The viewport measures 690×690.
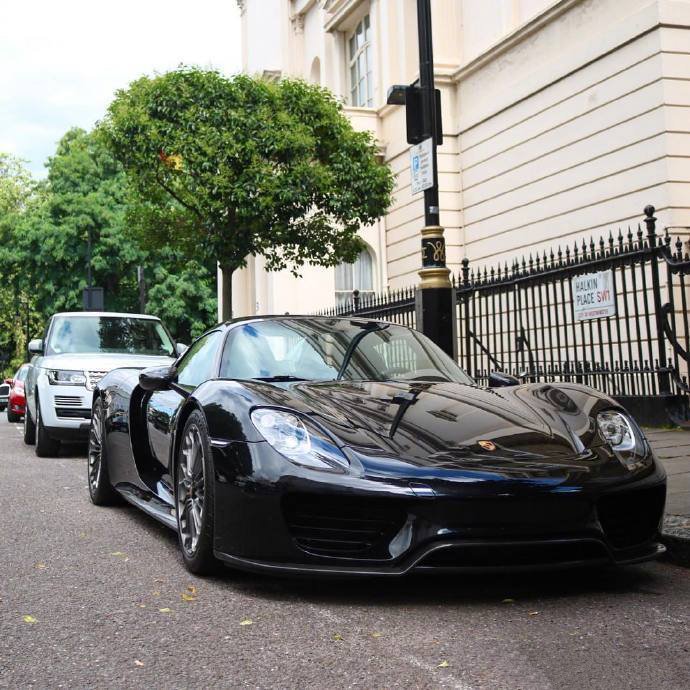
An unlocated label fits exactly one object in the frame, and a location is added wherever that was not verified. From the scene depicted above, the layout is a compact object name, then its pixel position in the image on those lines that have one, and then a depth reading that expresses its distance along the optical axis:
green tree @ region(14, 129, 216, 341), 41.38
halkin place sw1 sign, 10.69
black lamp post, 8.50
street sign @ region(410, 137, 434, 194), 8.57
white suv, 10.42
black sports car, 3.59
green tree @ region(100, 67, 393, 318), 17.42
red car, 19.52
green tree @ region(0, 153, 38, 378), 56.47
